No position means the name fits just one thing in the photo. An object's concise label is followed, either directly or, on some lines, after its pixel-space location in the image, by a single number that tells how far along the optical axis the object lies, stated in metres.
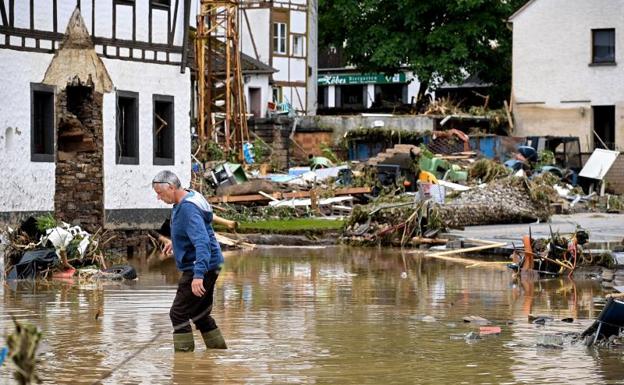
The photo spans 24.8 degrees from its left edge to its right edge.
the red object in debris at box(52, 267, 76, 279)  21.22
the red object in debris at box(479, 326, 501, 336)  14.19
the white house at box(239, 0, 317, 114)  65.44
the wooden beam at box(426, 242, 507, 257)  25.11
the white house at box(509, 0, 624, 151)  51.00
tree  61.53
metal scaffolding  42.41
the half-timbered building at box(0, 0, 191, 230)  25.53
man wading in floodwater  11.99
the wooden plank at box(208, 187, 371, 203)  35.94
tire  21.20
